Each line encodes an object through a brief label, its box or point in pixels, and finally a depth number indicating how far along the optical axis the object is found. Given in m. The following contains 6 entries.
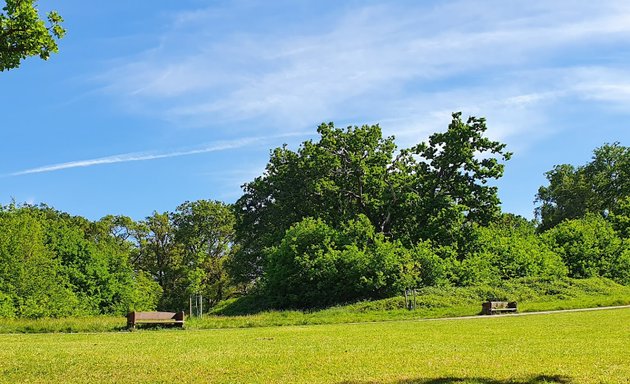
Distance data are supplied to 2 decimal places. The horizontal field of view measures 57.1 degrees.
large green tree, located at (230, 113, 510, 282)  47.22
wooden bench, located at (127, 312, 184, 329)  25.64
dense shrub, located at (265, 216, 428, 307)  40.12
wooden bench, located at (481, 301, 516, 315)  28.00
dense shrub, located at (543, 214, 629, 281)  48.72
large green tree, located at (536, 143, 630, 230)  75.75
